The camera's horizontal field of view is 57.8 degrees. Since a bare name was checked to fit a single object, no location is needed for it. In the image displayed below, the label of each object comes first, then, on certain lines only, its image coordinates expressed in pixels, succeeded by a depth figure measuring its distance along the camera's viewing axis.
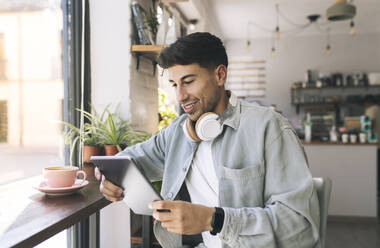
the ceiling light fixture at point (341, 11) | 4.31
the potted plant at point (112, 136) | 1.92
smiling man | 0.98
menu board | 8.11
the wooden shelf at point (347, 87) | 7.64
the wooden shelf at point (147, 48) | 2.13
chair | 1.12
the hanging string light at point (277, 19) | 5.88
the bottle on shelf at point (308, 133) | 4.67
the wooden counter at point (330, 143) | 4.33
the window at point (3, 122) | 1.50
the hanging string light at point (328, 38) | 7.80
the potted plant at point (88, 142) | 1.96
